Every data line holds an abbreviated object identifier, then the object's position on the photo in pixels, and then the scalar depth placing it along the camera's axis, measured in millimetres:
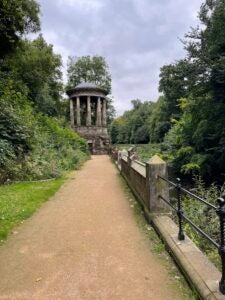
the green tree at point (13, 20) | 10792
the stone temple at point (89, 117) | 30064
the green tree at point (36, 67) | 16196
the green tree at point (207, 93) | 12047
